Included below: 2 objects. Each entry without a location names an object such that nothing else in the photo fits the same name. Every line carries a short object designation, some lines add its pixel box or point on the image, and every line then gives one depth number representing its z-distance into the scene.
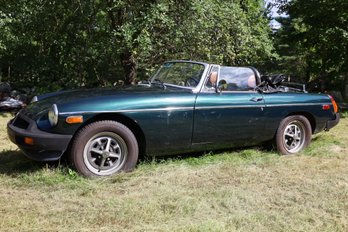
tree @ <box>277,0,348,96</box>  12.17
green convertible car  4.50
